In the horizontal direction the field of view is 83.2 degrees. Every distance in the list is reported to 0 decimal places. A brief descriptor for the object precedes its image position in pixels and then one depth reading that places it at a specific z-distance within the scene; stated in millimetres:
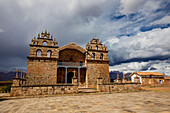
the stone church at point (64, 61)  17734
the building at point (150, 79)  27650
